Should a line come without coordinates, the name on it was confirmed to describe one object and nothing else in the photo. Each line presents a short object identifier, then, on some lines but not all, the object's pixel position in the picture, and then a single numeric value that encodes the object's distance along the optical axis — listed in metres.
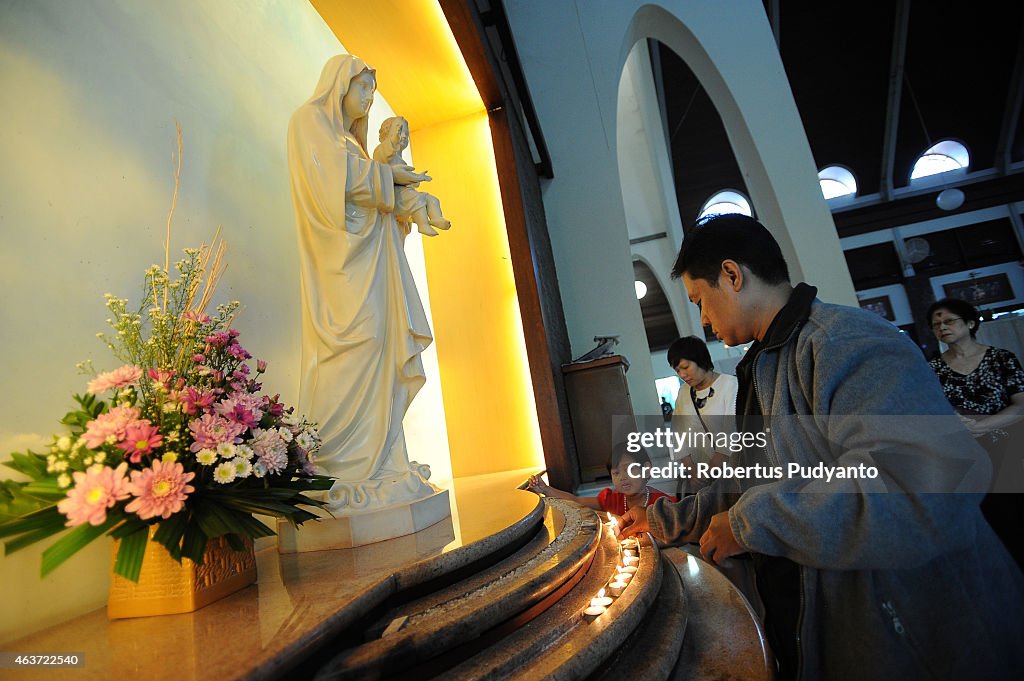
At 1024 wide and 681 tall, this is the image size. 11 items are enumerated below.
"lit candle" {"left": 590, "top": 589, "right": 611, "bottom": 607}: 1.43
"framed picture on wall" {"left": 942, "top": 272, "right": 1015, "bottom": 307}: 15.90
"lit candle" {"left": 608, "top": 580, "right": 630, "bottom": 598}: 1.51
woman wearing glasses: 2.53
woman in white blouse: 2.94
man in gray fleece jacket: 0.86
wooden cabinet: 4.93
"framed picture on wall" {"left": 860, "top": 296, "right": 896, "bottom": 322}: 16.58
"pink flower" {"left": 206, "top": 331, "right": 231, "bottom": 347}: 1.69
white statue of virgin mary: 2.26
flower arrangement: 1.26
